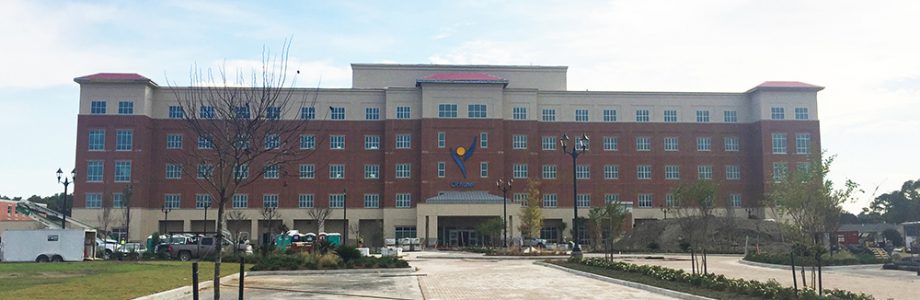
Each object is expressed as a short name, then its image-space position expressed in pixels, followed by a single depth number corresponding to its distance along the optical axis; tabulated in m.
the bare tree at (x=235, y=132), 14.44
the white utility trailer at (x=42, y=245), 36.69
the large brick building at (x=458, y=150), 75.75
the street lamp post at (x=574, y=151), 33.66
